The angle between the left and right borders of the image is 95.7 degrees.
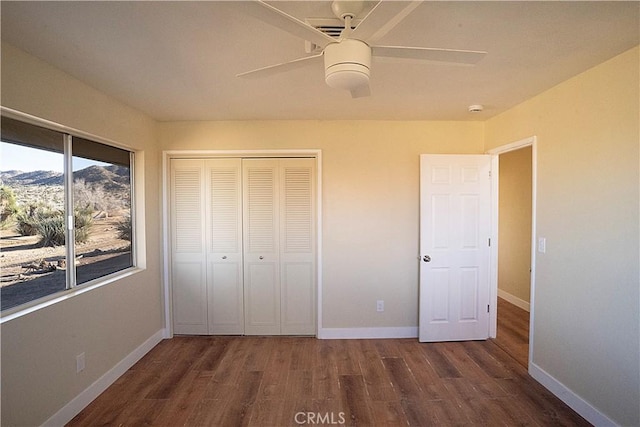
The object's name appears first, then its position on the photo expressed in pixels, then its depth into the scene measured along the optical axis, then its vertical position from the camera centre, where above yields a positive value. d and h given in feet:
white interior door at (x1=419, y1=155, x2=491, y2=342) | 10.12 -1.17
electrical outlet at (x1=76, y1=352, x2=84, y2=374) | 6.81 -3.67
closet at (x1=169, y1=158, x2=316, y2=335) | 10.66 -1.42
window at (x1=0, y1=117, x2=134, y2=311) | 5.75 -0.09
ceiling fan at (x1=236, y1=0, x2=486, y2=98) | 3.56 +2.20
